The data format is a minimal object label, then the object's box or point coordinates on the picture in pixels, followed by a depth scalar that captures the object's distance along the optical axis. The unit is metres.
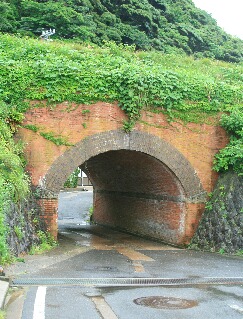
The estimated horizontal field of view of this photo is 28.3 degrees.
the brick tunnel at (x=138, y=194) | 15.25
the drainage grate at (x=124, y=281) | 8.57
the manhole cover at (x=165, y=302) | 7.28
